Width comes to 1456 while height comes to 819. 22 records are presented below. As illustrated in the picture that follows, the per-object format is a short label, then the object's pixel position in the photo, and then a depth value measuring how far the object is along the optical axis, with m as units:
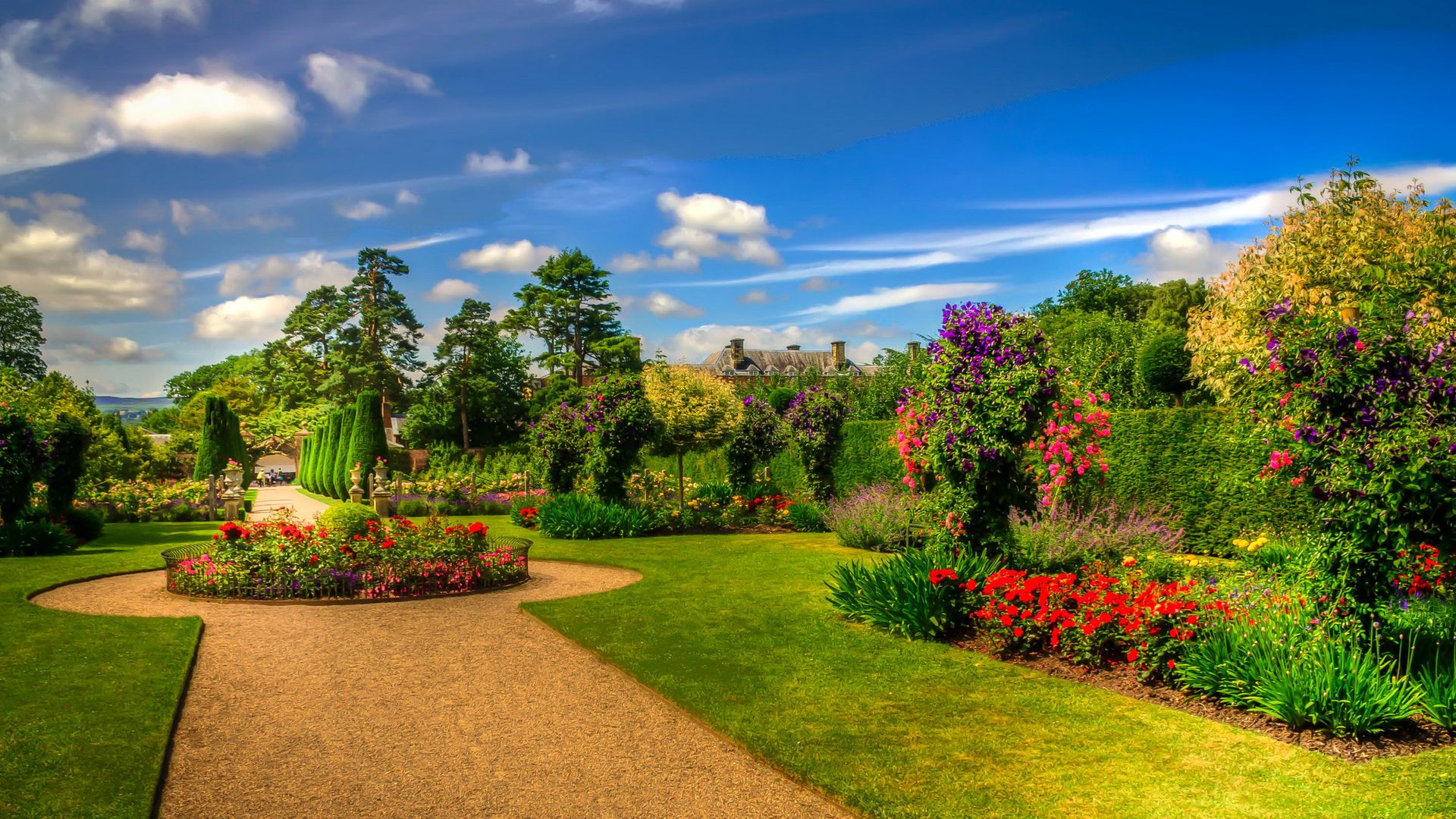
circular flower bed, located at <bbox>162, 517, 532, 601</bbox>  11.09
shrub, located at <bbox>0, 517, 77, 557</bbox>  14.21
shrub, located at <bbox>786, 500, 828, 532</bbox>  19.36
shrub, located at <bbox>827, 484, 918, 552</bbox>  15.32
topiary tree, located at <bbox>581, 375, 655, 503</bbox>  18.44
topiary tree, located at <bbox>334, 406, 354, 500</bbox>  29.72
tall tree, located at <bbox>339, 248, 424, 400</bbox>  43.94
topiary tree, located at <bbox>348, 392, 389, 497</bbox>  28.38
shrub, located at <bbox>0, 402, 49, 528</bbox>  14.46
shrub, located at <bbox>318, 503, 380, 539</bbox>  12.77
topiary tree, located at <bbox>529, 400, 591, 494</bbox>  19.59
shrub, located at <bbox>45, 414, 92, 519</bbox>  16.27
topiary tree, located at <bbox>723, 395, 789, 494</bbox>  21.25
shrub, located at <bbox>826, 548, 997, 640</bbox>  8.51
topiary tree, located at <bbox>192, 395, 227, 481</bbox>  28.34
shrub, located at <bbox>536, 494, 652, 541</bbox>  17.77
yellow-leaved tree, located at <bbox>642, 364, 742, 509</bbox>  20.83
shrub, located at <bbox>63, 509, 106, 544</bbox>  16.84
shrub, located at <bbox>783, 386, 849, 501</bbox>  19.69
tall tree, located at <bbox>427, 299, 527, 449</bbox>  43.59
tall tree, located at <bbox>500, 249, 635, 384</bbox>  47.44
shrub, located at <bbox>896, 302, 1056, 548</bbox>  9.05
